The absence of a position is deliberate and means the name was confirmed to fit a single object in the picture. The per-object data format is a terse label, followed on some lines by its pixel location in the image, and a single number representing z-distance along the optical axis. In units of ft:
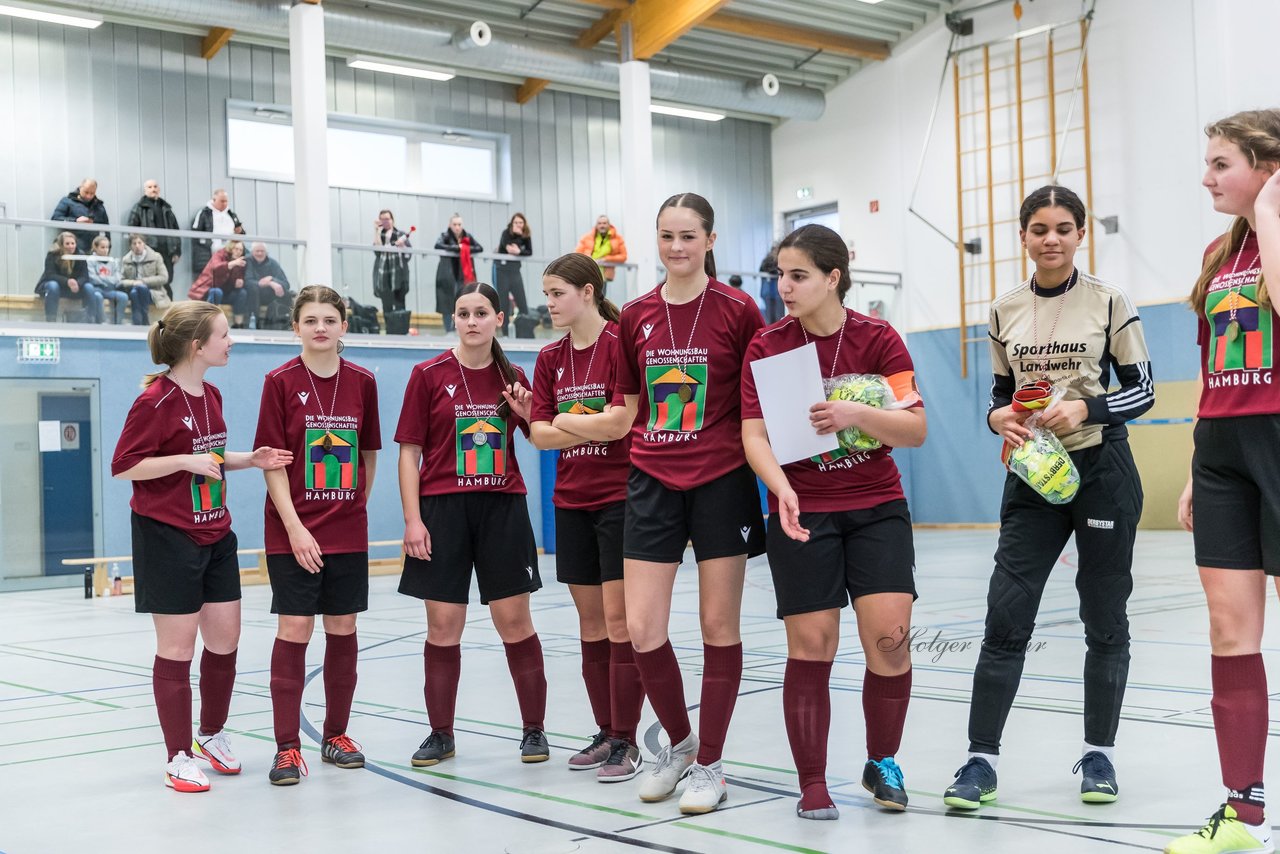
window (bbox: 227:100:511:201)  57.47
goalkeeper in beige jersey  11.71
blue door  43.42
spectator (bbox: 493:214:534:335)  50.96
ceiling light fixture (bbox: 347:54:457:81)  59.47
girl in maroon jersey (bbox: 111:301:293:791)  13.73
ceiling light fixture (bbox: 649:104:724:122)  67.26
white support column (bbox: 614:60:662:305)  56.49
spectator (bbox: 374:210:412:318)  48.44
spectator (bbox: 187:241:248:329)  43.91
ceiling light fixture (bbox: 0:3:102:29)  50.90
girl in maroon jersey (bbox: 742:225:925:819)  11.30
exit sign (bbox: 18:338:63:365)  42.14
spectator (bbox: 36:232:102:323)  41.39
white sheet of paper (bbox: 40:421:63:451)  43.34
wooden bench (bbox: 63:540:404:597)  40.75
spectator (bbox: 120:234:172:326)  42.73
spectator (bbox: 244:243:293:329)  45.47
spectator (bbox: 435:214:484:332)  49.60
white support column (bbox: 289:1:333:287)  47.88
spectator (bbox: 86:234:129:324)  42.19
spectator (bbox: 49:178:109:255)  46.96
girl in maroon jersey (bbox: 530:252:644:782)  13.41
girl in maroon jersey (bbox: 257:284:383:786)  14.08
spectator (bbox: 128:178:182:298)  50.11
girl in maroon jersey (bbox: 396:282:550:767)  14.32
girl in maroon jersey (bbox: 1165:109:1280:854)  9.57
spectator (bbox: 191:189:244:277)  50.16
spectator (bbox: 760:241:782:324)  56.95
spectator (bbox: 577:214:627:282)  54.24
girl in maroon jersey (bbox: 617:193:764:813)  12.05
